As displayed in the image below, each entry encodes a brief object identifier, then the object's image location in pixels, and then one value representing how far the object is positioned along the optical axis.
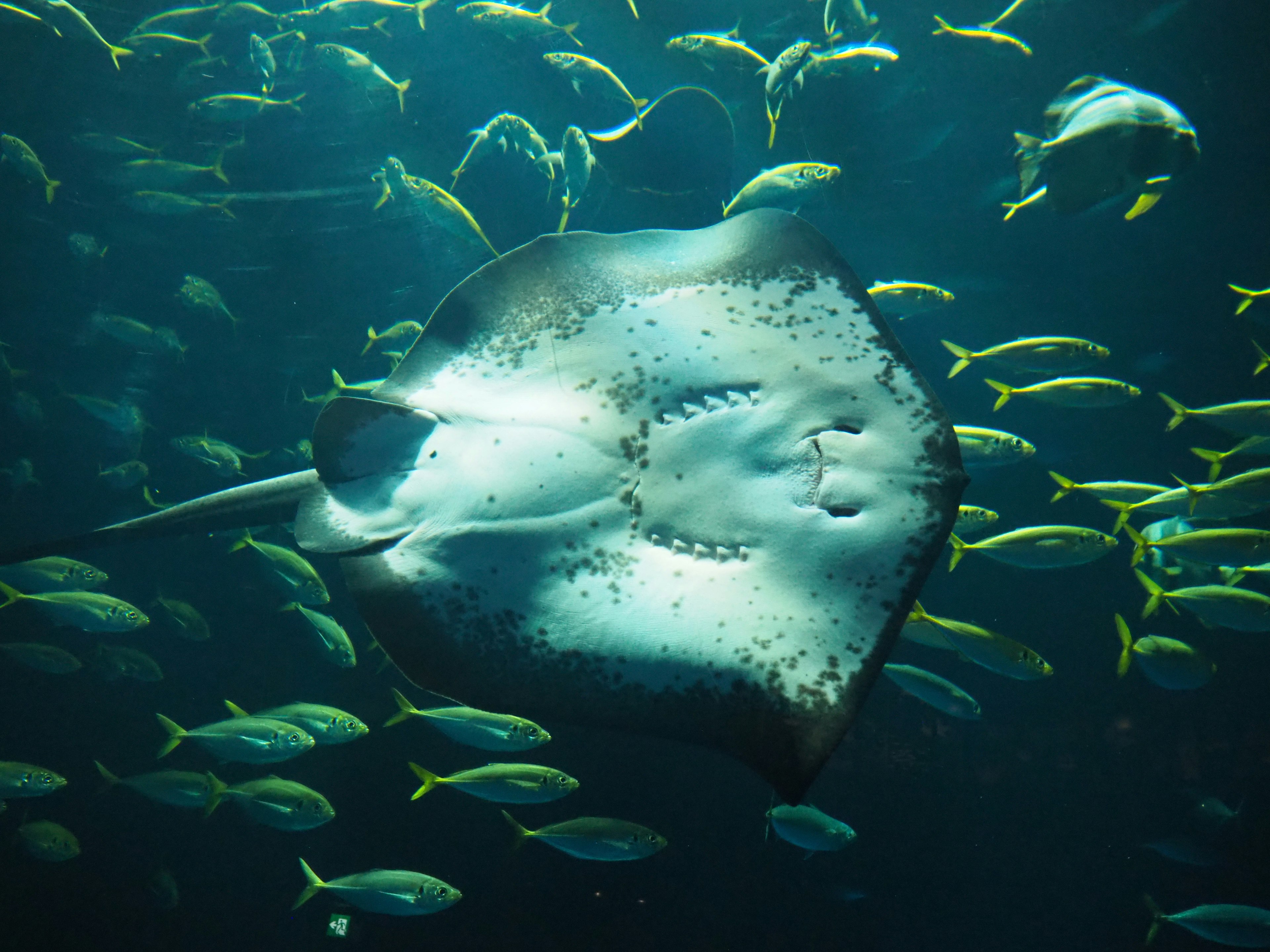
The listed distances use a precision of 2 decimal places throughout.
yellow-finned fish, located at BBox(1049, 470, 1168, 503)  4.07
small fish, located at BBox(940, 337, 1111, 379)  4.15
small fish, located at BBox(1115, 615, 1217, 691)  3.86
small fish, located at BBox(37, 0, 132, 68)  5.10
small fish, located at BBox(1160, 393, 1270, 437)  3.70
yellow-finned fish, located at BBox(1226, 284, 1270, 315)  4.32
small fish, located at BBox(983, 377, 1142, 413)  4.07
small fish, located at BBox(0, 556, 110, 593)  4.58
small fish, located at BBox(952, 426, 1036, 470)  3.86
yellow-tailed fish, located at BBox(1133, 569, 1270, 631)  3.63
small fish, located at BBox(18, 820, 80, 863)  4.40
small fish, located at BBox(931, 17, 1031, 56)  4.66
